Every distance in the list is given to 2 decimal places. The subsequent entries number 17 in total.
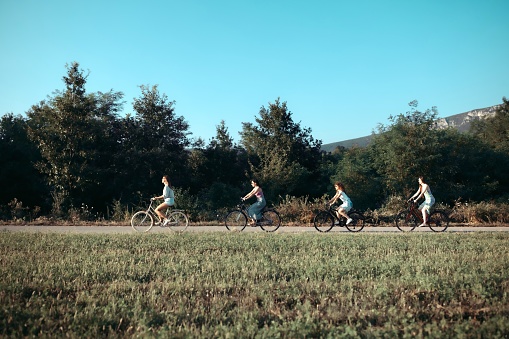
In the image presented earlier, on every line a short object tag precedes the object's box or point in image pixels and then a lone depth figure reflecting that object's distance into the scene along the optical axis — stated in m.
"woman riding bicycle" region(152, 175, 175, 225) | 13.53
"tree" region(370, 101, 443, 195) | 29.08
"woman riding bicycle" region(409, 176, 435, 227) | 14.45
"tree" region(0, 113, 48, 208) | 27.72
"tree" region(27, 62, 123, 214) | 24.17
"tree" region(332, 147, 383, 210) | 29.75
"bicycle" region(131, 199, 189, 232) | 13.69
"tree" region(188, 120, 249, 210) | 31.44
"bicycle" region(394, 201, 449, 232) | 14.45
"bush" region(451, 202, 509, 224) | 17.16
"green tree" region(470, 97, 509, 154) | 39.49
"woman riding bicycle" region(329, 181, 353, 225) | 14.52
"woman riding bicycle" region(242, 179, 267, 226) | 14.61
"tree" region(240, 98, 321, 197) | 32.44
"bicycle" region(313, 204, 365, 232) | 14.52
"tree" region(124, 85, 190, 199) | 27.36
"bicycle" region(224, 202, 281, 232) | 14.69
